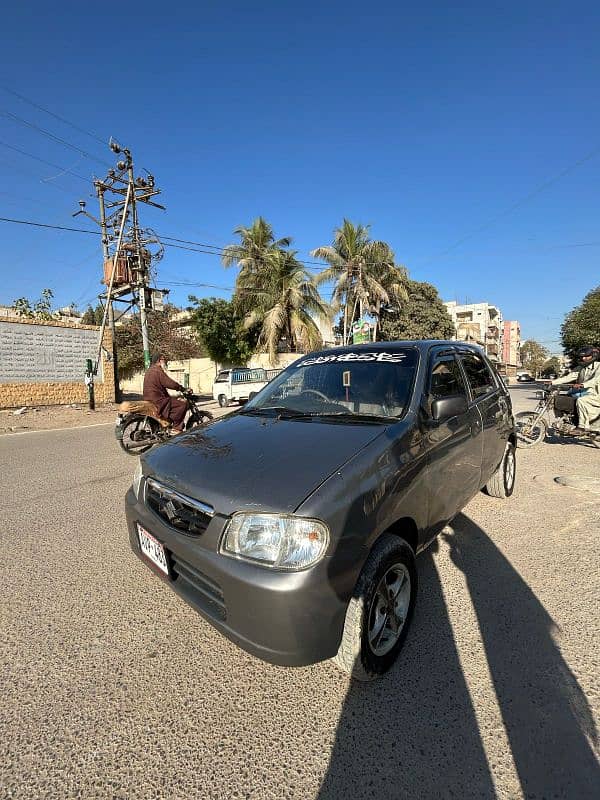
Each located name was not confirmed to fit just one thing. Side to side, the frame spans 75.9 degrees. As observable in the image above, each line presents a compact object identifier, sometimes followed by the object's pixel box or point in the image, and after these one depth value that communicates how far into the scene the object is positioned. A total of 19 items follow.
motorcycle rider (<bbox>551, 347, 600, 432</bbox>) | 6.27
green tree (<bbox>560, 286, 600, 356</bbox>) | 23.55
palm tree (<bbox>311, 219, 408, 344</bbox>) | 27.41
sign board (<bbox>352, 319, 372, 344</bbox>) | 22.27
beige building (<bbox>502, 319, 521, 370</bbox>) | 89.57
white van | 17.47
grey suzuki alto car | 1.59
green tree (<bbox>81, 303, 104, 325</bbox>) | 39.04
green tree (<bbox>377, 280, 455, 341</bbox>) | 32.06
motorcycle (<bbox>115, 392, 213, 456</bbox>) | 6.82
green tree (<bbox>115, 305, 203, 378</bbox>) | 28.36
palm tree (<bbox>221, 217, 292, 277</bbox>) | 26.25
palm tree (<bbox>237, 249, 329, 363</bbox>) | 25.78
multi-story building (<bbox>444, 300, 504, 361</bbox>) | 74.31
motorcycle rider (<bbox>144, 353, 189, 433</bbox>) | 6.89
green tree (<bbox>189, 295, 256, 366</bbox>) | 26.73
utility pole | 17.84
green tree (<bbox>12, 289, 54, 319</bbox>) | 24.38
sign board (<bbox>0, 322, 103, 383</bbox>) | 13.85
